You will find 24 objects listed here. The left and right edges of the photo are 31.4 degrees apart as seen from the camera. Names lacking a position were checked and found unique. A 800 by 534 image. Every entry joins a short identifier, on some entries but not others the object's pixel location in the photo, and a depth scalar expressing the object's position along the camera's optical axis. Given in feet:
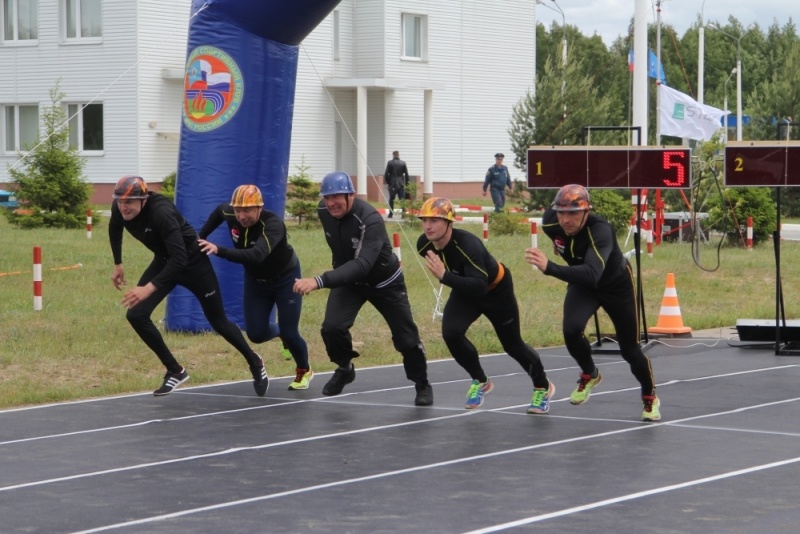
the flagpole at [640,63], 79.10
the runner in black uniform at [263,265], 39.86
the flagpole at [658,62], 105.29
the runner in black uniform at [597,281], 35.45
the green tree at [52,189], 105.29
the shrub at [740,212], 93.25
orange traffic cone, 58.88
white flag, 113.39
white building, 140.56
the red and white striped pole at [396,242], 66.12
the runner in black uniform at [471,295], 35.88
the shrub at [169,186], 119.24
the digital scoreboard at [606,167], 52.44
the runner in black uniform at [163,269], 39.52
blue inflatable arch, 52.54
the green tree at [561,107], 148.15
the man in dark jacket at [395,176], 125.18
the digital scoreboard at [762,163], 49.75
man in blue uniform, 125.18
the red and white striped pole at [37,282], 58.59
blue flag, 125.18
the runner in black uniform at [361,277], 38.01
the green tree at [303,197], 109.74
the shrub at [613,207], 99.76
